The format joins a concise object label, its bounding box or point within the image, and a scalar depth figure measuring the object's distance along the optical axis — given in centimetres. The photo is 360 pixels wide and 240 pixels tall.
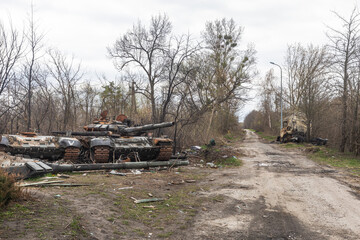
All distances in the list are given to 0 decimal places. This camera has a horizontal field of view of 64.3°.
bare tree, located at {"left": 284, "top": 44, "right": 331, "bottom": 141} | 2095
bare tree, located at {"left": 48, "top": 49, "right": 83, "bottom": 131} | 1956
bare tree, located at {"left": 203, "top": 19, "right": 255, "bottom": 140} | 2449
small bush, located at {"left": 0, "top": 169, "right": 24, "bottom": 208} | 409
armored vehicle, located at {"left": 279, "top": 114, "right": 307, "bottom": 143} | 2472
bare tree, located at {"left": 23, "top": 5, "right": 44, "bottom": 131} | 1430
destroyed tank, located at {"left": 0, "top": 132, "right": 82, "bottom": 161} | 1022
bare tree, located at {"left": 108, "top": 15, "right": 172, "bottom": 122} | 1773
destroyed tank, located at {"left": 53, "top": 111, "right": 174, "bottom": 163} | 1127
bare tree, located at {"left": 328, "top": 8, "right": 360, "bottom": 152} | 1518
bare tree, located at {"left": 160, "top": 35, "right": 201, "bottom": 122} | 1648
